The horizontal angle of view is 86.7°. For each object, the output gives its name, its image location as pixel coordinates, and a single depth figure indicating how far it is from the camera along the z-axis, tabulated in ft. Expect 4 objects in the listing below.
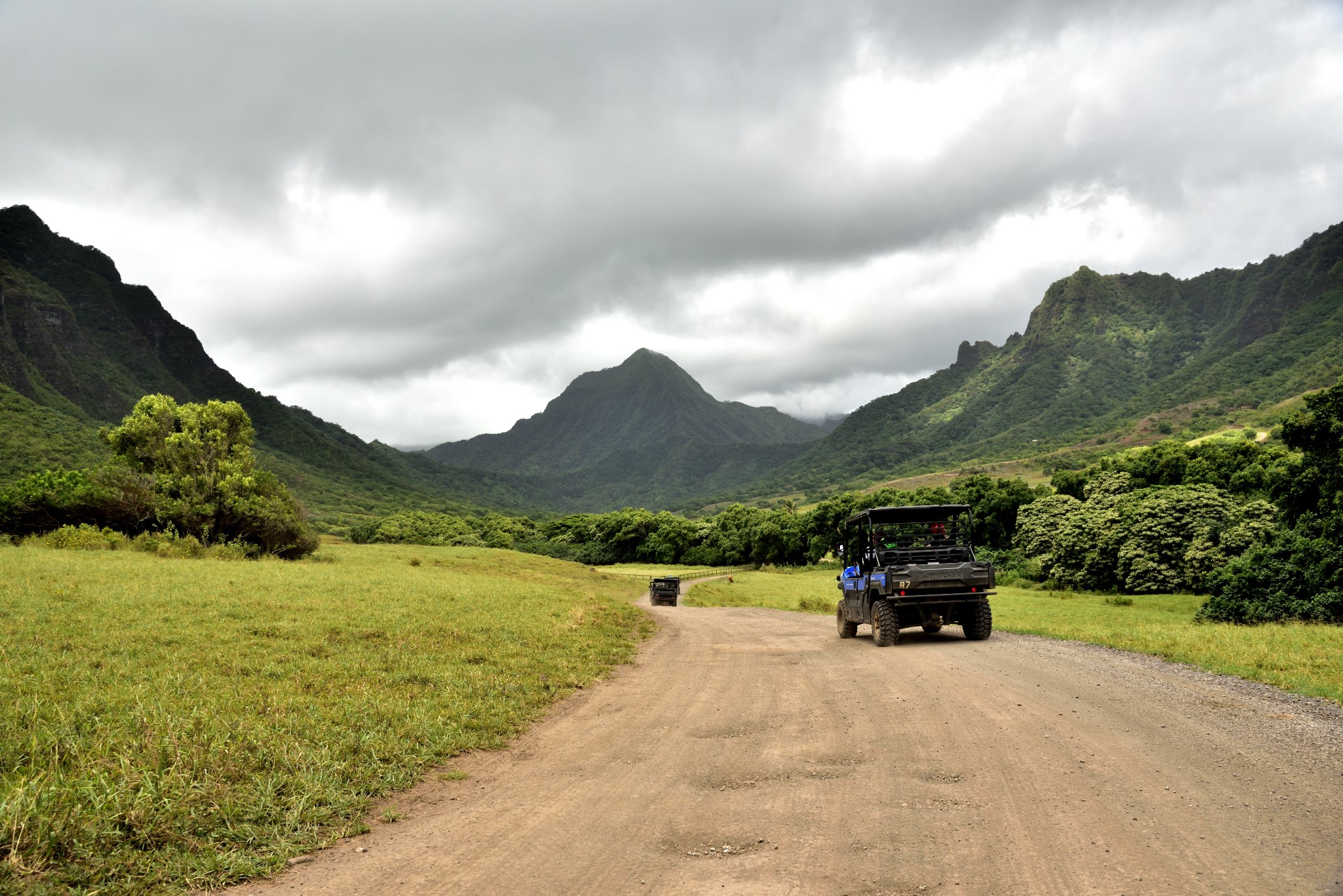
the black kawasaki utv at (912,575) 57.47
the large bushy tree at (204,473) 141.69
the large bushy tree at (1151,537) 128.77
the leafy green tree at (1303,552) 82.23
